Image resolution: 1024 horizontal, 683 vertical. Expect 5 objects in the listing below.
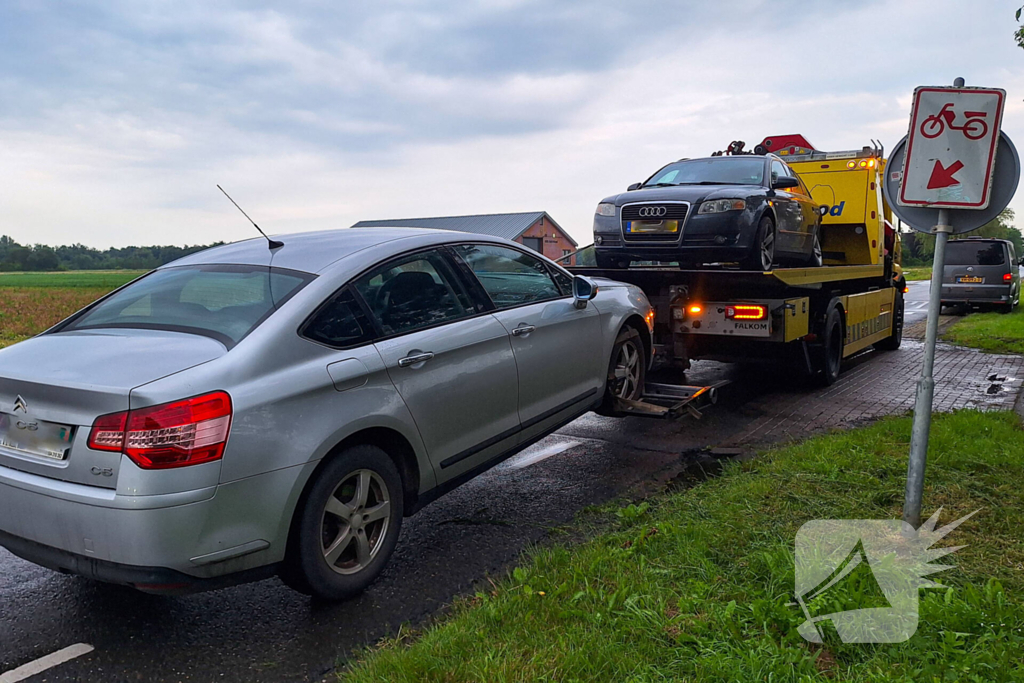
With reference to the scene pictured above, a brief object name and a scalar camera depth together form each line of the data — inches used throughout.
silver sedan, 117.1
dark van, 757.3
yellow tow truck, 315.9
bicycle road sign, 146.5
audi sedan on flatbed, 322.7
